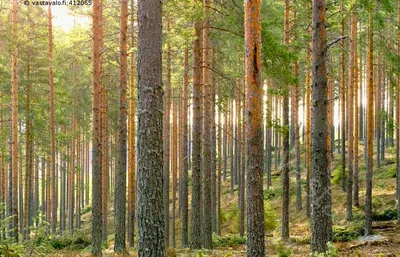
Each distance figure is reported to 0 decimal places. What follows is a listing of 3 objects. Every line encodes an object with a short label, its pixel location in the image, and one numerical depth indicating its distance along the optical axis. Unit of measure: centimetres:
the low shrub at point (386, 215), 1802
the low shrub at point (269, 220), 2207
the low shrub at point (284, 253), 1048
